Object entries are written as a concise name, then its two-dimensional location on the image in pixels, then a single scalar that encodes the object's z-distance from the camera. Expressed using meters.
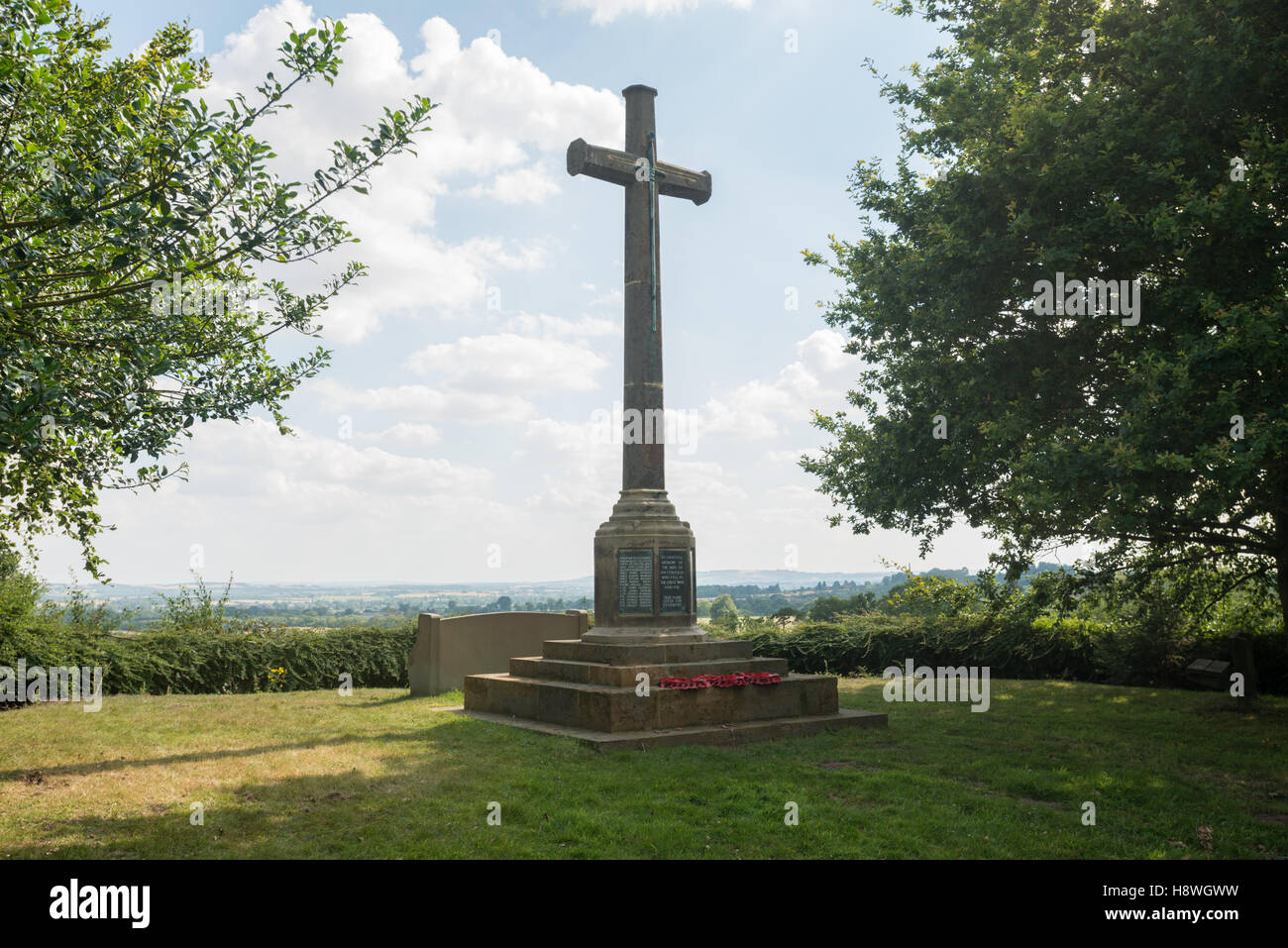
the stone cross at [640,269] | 13.07
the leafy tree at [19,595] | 14.82
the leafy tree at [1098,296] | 10.05
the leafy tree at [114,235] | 6.73
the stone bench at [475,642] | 16.62
